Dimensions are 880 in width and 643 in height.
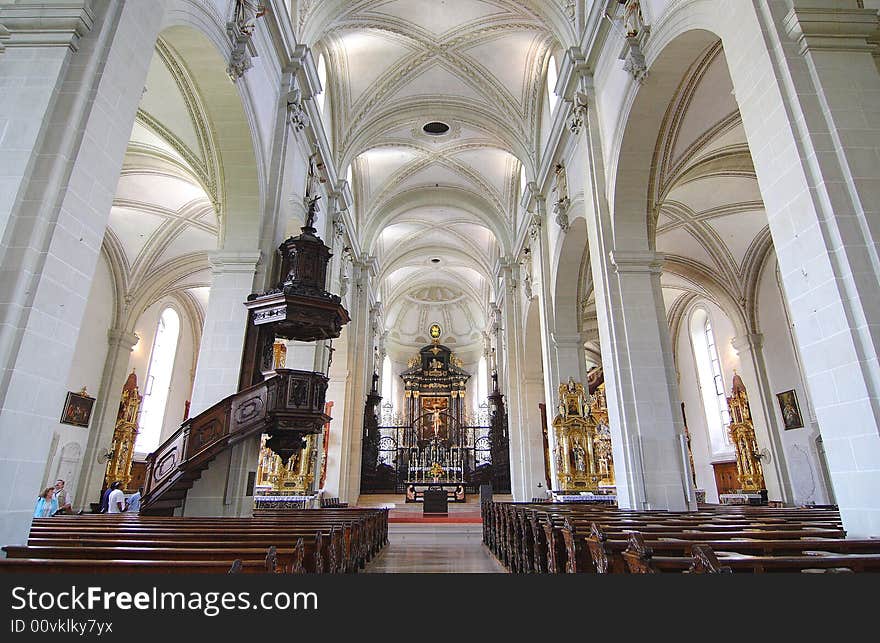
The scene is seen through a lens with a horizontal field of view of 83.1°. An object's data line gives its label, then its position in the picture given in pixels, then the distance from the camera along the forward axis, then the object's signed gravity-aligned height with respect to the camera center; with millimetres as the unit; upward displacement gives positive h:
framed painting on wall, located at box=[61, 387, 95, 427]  12250 +2208
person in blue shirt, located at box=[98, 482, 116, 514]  8980 -56
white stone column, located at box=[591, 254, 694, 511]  6848 +1542
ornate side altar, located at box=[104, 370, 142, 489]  13641 +1761
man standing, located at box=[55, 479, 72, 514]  10961 -42
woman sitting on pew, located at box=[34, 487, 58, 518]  7367 -55
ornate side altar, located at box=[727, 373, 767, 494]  13898 +1504
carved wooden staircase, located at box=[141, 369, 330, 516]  6398 +932
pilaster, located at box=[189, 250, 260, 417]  7168 +2390
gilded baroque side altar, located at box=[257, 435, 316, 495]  10594 +543
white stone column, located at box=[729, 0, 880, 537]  3258 +2034
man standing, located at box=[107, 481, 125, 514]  8305 -5
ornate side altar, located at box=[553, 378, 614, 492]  10453 +1014
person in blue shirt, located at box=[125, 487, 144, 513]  9343 -34
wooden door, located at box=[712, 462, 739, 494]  16062 +616
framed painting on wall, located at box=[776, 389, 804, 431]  12914 +2169
